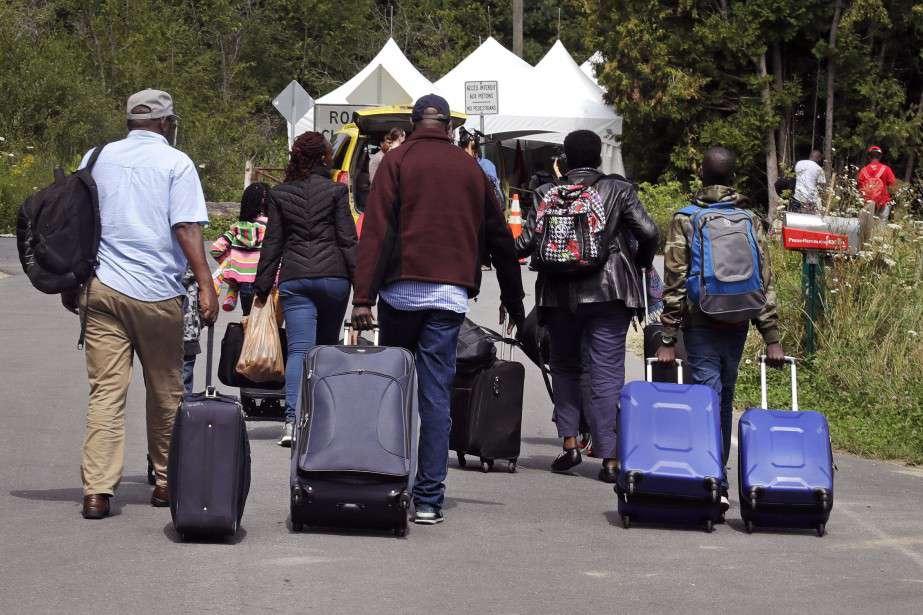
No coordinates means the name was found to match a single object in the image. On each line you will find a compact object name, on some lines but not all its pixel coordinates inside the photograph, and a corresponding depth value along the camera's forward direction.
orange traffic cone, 50.20
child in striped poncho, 20.89
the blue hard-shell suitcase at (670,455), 14.77
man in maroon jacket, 14.59
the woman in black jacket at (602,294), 17.22
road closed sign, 62.91
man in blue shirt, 14.49
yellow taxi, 42.12
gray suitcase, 13.80
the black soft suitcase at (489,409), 17.61
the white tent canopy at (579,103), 66.44
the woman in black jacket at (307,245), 19.00
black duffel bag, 20.00
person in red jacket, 42.50
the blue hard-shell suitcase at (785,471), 14.75
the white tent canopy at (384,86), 64.06
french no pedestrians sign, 51.03
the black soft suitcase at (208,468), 13.33
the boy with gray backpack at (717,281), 15.93
